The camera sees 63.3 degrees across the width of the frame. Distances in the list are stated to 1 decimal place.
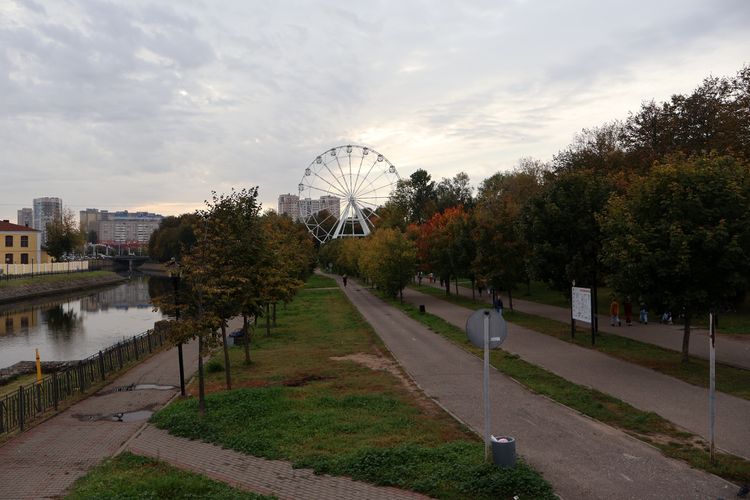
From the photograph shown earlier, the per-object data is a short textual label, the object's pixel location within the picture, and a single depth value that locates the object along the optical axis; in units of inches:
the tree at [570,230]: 1025.5
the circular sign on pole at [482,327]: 372.8
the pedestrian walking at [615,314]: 1159.6
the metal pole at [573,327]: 984.7
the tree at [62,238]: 3816.4
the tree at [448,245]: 1808.6
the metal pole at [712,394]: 378.3
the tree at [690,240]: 675.4
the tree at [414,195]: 3932.1
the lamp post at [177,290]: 600.4
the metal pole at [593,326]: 922.9
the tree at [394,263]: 1909.4
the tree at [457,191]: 3662.4
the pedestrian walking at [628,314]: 1144.8
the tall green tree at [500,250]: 1427.2
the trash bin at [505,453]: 362.6
